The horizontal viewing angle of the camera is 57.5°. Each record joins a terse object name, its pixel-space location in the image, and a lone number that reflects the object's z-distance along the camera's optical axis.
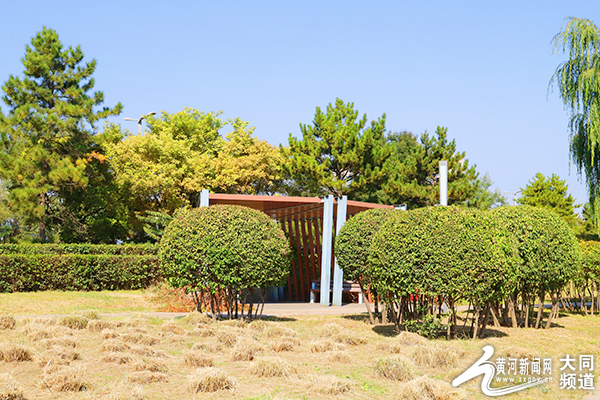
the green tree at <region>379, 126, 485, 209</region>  28.08
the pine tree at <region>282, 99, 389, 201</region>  29.34
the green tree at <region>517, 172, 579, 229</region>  31.97
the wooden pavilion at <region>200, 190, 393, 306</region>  14.16
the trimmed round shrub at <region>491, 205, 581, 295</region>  9.02
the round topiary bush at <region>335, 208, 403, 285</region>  10.18
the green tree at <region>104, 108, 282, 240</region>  25.64
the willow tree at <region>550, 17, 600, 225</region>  14.97
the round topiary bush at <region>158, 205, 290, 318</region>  8.71
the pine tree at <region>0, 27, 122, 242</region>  20.52
